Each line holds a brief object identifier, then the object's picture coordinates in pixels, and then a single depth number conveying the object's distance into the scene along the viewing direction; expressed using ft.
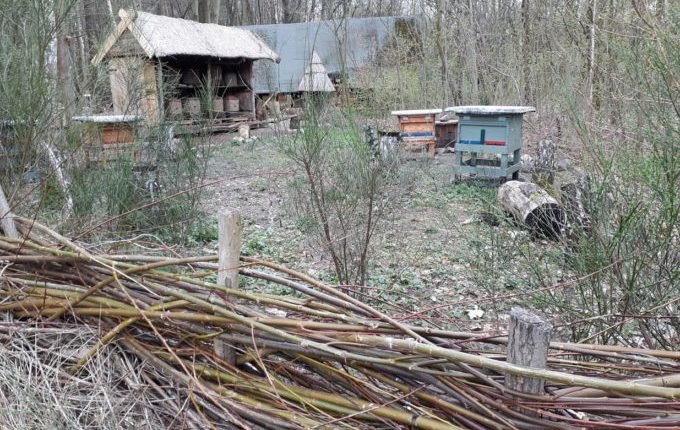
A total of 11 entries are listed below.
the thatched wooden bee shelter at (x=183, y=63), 20.93
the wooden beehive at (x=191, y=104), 35.75
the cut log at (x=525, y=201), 16.80
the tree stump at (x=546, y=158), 20.51
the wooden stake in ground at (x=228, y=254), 6.57
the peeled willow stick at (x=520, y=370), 4.53
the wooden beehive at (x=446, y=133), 37.40
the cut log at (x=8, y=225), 8.69
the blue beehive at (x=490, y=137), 25.91
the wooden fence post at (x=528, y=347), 4.94
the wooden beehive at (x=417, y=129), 32.89
